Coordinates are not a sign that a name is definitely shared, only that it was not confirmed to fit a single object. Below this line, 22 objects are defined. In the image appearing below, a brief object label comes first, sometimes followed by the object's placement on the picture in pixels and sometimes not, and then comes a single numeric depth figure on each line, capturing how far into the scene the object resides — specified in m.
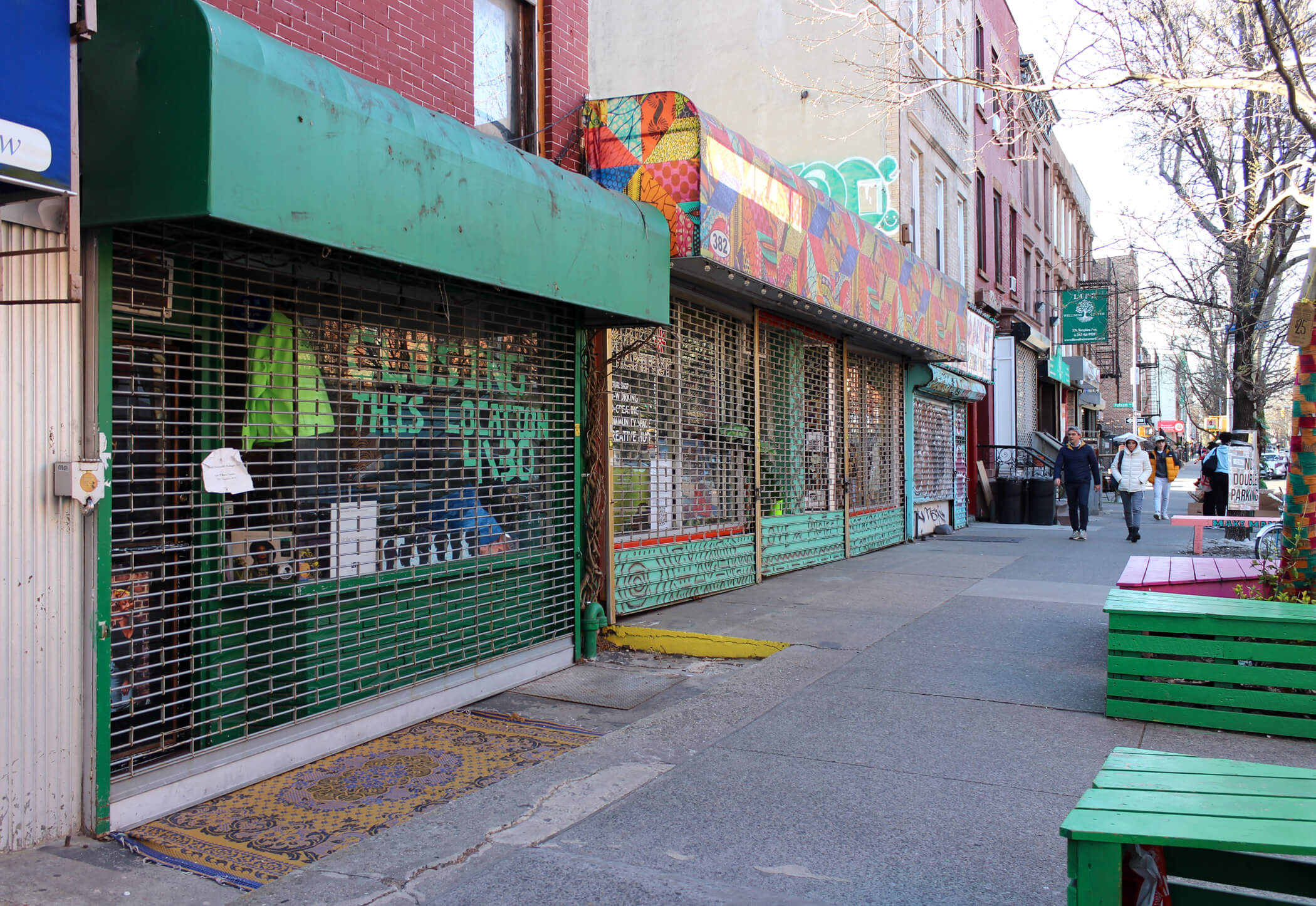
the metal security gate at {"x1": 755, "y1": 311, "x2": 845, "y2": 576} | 10.44
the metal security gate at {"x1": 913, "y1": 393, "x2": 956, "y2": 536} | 15.90
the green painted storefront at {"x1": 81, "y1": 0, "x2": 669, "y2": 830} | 3.66
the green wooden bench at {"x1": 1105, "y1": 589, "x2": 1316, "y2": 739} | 5.03
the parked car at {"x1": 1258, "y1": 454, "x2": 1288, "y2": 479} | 34.00
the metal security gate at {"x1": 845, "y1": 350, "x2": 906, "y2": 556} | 13.07
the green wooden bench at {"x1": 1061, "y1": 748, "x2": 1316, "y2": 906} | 2.28
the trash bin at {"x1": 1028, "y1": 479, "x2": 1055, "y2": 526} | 19.23
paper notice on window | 4.19
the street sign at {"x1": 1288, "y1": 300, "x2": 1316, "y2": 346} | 5.70
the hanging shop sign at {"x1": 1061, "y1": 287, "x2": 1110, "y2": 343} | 24.75
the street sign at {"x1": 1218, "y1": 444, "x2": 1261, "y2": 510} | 16.27
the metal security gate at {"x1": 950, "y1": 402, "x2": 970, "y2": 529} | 18.20
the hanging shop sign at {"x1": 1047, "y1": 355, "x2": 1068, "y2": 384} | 27.84
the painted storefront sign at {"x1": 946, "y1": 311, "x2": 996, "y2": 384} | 17.19
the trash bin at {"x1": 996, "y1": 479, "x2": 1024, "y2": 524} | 19.39
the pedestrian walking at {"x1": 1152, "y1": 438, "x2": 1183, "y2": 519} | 20.78
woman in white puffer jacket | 15.31
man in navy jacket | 15.41
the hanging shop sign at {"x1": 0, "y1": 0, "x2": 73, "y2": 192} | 3.12
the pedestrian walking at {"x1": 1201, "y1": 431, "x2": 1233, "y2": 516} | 17.27
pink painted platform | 6.37
